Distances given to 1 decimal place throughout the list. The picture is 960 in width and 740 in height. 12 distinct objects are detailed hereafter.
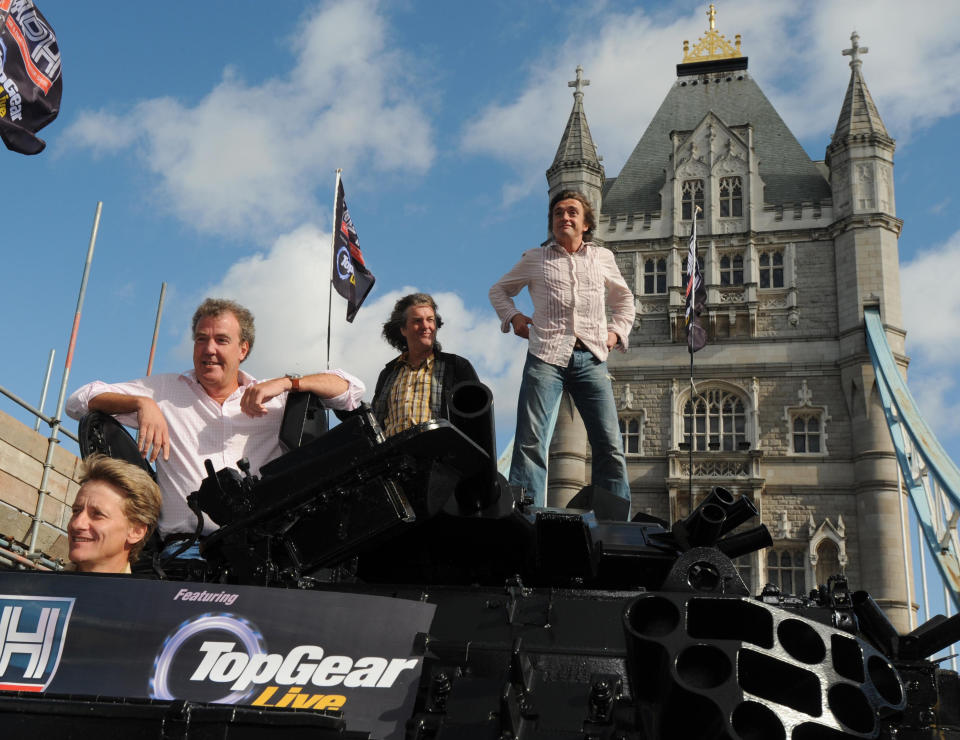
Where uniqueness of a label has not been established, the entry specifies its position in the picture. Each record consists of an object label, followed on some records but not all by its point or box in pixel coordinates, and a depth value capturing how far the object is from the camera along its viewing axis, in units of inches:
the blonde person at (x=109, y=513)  120.0
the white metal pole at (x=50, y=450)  348.1
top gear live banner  97.9
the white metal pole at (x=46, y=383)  599.5
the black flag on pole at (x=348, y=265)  589.0
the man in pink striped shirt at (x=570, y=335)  231.6
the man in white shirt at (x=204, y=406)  149.9
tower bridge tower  1296.8
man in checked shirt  190.5
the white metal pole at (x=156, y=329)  634.8
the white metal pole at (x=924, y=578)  983.9
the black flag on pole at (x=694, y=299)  1112.2
